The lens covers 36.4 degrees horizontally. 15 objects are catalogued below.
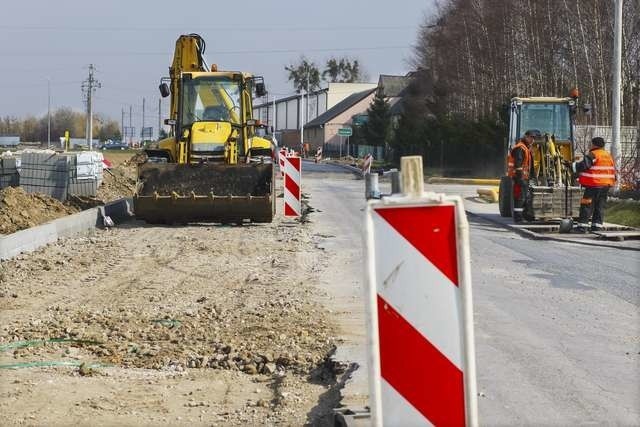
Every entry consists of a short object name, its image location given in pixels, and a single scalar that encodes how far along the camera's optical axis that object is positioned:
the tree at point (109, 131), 144.16
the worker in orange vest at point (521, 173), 20.02
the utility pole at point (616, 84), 25.43
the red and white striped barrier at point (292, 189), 19.52
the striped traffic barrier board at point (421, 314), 3.86
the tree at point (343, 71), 142.25
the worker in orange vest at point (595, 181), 17.92
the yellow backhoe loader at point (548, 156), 19.58
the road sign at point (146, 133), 129.25
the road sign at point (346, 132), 80.31
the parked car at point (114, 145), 115.13
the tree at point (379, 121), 82.44
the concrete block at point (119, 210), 20.05
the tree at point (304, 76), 138.00
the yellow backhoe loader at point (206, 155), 18.23
